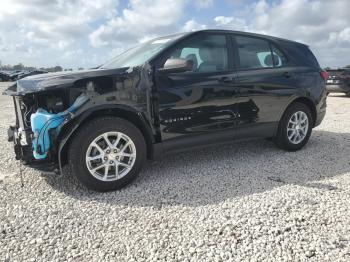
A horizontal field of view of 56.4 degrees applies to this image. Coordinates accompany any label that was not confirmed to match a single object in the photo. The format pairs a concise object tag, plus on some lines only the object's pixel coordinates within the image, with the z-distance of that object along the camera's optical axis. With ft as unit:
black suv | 11.08
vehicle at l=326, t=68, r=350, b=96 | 45.91
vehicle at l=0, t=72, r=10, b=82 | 131.85
